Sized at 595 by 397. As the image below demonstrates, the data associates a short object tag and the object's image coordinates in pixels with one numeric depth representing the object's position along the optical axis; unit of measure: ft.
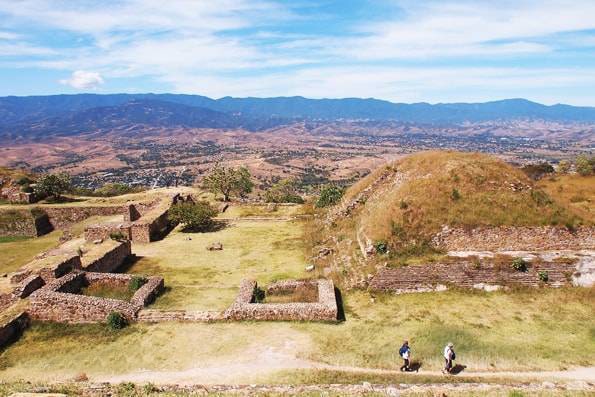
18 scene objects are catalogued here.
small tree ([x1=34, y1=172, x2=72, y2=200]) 158.81
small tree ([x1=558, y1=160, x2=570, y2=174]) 187.36
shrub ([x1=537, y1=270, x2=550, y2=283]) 67.42
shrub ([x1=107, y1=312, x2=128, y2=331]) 60.23
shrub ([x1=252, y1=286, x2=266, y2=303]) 67.41
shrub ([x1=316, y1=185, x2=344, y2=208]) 131.31
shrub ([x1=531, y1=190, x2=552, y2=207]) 78.54
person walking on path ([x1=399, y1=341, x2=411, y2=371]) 47.98
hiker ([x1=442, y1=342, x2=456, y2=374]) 47.26
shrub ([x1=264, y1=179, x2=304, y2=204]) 186.91
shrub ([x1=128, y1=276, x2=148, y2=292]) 72.31
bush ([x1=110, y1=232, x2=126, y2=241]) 98.48
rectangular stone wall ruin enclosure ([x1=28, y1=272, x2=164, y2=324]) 62.49
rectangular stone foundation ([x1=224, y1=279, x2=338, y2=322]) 60.80
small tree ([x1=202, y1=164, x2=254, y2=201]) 169.58
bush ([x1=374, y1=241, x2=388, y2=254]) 73.92
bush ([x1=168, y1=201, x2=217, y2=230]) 116.16
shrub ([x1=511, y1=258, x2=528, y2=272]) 67.82
